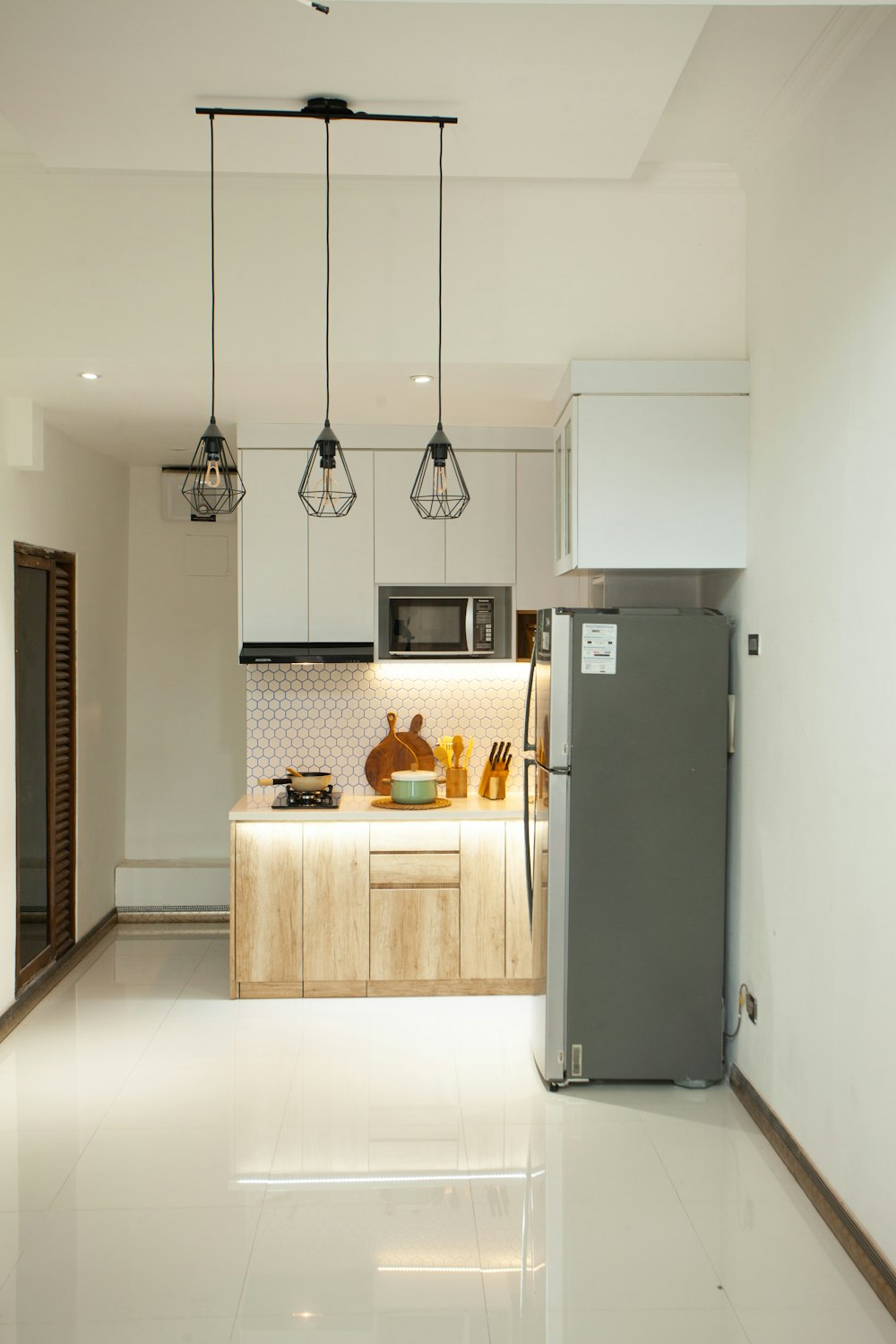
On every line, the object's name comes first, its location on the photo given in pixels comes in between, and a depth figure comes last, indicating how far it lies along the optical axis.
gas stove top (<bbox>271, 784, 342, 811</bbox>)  5.17
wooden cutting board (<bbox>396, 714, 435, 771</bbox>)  5.62
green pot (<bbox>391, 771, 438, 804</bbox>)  5.20
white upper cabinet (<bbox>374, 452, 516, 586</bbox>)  5.29
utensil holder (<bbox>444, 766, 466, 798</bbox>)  5.50
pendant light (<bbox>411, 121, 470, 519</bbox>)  3.18
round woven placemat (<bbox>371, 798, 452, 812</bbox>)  5.18
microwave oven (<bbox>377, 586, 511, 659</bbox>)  5.34
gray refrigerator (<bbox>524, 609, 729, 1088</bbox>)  3.96
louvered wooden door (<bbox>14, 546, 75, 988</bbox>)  4.92
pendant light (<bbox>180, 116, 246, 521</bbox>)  2.99
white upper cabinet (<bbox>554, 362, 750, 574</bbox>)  3.98
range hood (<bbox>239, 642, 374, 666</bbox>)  5.21
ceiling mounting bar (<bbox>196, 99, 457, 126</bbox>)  3.14
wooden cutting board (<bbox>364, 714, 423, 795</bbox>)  5.62
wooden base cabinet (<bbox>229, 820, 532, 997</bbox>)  5.02
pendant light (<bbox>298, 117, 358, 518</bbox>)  5.00
